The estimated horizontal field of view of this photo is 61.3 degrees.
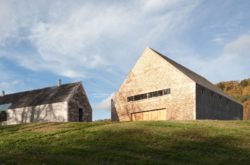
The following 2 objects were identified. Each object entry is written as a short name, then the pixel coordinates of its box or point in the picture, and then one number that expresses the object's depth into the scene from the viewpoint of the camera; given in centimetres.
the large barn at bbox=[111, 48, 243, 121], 2483
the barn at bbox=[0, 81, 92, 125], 2668
